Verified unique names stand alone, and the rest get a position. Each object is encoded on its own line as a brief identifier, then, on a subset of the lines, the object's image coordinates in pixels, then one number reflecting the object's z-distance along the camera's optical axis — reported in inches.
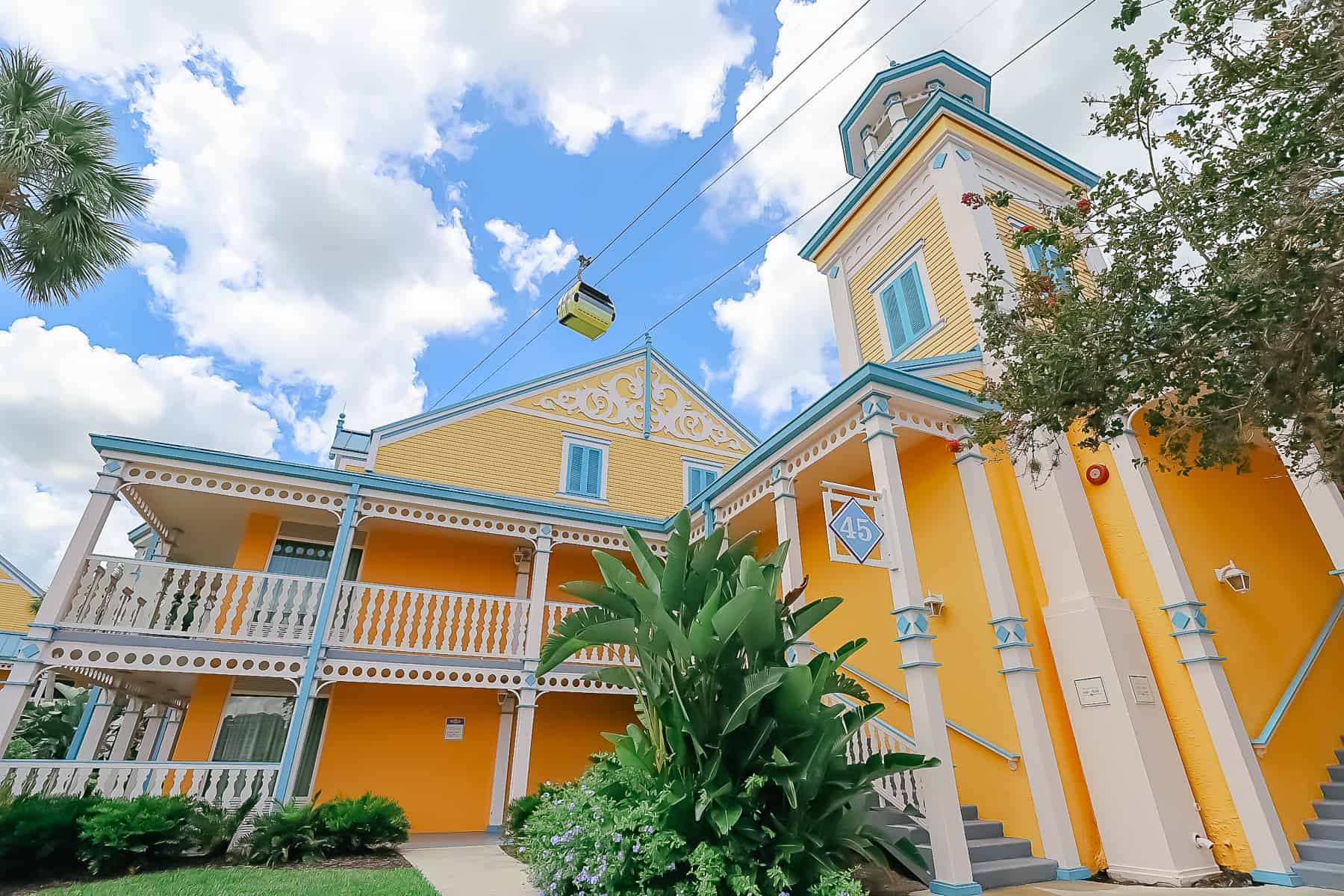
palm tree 344.2
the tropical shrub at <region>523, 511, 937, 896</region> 157.0
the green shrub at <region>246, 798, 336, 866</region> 255.6
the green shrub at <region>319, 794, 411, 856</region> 270.2
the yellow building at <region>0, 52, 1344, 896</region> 233.3
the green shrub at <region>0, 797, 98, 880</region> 224.8
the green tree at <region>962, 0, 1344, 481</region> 139.7
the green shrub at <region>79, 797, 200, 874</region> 231.1
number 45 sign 238.1
